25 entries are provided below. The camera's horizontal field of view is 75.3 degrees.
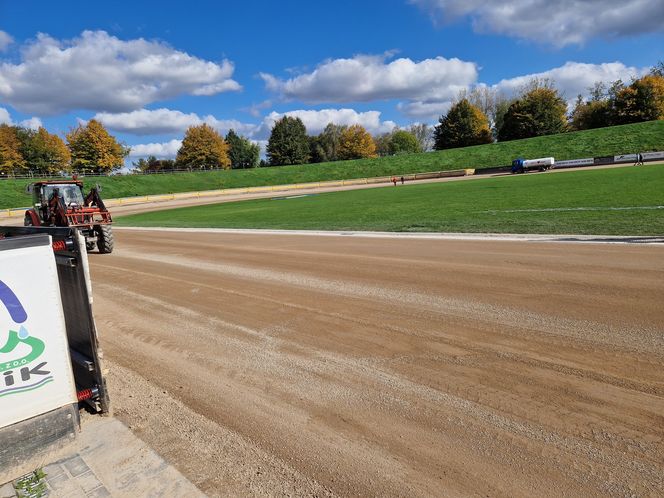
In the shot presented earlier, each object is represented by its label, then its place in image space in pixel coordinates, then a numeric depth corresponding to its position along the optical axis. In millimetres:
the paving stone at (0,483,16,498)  3145
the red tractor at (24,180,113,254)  14586
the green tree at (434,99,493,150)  92312
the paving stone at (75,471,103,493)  3178
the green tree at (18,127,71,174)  79125
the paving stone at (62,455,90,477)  3361
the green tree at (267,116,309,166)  104500
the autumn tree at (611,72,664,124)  75375
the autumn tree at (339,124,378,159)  104938
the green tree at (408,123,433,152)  139250
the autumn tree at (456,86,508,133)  108188
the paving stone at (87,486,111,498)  3082
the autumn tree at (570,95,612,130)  81750
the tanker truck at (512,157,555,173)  55844
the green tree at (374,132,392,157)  127875
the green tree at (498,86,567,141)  85375
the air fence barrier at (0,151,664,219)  51156
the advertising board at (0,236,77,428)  3305
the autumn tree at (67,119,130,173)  77625
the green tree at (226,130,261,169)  111750
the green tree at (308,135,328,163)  117875
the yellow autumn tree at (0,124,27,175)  73494
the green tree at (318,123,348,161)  119256
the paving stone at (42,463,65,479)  3350
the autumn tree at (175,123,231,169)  93250
